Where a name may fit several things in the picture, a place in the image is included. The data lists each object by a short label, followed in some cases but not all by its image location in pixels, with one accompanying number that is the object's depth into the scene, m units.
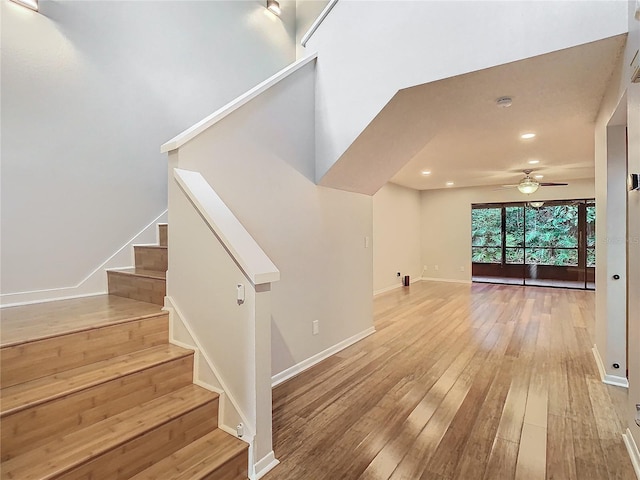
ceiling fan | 5.95
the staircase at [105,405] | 1.35
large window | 7.71
